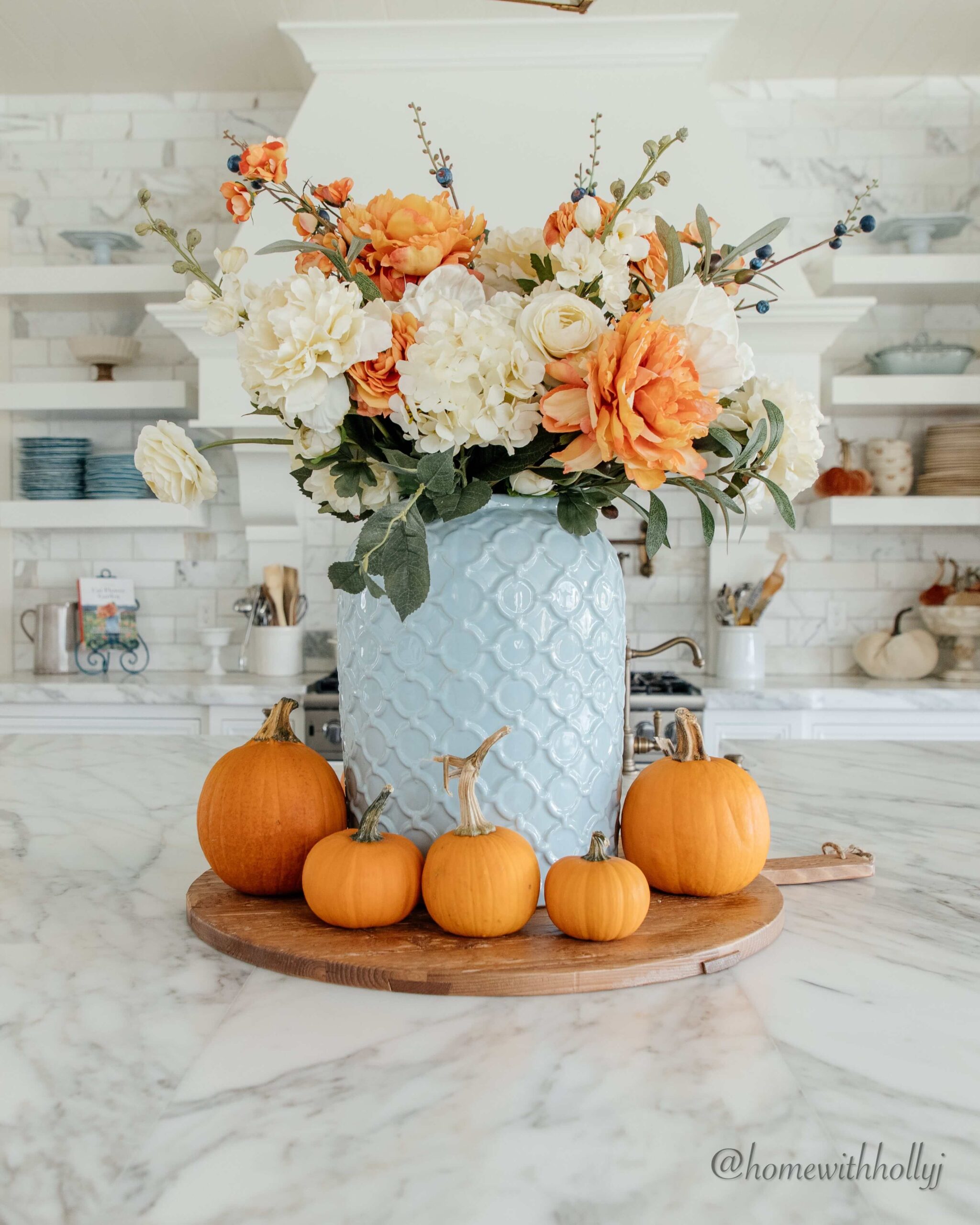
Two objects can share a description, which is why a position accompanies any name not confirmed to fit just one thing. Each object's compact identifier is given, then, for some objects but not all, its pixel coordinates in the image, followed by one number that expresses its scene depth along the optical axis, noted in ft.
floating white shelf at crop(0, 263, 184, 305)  11.00
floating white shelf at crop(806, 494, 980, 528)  10.69
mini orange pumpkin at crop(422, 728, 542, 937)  2.27
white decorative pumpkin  11.01
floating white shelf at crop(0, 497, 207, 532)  11.05
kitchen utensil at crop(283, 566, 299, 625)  10.66
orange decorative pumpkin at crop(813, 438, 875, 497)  10.99
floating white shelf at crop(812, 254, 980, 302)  10.70
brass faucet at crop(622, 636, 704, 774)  2.92
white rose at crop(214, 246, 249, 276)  2.39
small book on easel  11.66
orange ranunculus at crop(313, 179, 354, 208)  2.43
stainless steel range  9.30
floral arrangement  2.12
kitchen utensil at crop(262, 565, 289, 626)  10.55
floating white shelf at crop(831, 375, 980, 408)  10.70
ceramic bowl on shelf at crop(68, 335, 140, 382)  11.32
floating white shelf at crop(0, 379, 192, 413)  11.10
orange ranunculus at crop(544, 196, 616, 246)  2.35
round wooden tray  2.16
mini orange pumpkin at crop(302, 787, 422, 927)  2.35
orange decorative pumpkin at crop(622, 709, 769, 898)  2.56
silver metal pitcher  11.40
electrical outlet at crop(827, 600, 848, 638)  11.78
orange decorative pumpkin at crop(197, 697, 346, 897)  2.58
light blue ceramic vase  2.54
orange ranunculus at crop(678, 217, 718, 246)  2.49
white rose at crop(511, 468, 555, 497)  2.45
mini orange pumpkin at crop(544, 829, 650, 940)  2.27
